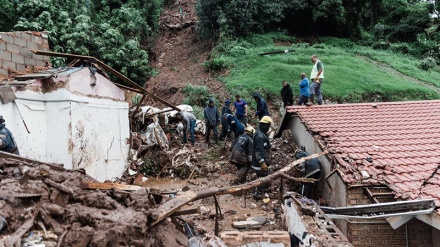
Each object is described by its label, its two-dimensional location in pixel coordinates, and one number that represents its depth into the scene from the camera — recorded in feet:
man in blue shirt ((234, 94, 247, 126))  40.61
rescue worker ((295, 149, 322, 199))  25.17
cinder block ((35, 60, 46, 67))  29.88
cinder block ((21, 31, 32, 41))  28.42
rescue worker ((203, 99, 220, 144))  40.78
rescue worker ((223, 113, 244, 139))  37.99
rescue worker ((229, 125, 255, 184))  28.73
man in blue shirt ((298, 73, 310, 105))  36.60
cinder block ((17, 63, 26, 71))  28.07
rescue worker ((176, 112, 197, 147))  41.32
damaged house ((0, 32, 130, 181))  24.52
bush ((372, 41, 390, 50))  87.76
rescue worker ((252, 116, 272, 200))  26.86
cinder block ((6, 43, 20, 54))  27.02
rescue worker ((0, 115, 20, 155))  20.10
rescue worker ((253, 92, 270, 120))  38.75
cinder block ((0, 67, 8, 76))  26.55
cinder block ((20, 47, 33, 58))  28.30
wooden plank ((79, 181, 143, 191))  13.92
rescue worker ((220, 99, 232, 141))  40.96
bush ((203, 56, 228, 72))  66.33
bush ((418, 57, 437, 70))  77.77
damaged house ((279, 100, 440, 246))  17.62
